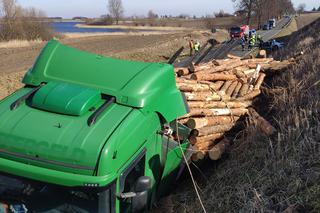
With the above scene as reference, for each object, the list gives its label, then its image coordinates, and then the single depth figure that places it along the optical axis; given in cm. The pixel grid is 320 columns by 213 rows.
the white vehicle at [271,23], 7850
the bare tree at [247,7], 9188
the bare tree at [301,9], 17600
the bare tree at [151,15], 16870
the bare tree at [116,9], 15825
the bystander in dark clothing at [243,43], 3717
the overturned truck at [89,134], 422
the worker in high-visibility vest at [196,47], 3464
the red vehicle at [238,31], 5100
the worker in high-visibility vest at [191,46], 3531
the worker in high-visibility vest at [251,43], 3813
